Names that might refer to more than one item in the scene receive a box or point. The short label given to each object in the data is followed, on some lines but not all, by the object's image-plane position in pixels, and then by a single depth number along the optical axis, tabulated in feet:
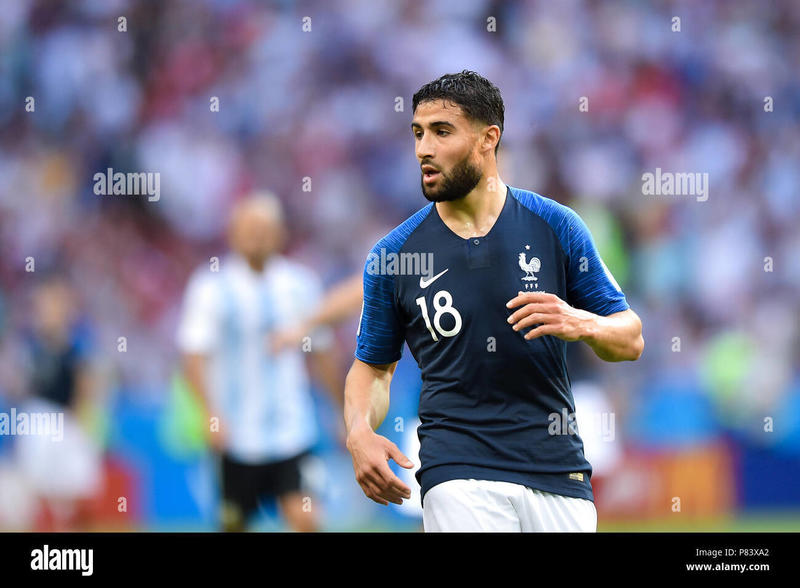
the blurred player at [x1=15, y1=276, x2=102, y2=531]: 49.42
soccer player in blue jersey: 23.02
